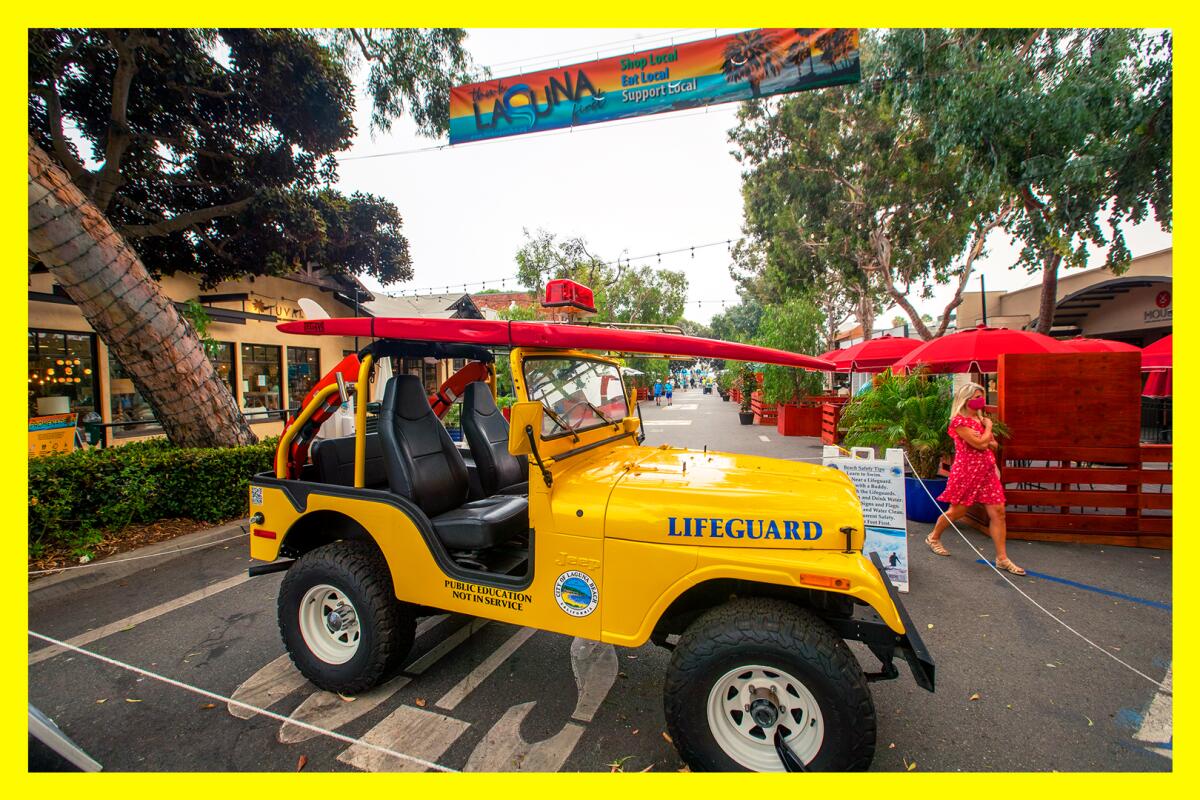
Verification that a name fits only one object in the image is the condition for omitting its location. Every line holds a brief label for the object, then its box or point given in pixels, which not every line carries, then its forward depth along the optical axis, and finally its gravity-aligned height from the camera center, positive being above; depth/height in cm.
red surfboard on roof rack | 251 +30
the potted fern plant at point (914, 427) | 641 -43
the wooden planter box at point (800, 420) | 1460 -75
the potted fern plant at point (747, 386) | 1955 +34
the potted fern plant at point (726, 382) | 2562 +75
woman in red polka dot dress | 488 -75
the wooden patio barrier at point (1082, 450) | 546 -62
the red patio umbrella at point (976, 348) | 727 +70
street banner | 744 +499
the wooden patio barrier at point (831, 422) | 1173 -67
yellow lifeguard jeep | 220 -81
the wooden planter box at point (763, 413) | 1770 -65
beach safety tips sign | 429 -102
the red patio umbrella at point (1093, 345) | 932 +96
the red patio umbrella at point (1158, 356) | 981 +78
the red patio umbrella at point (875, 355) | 1080 +88
